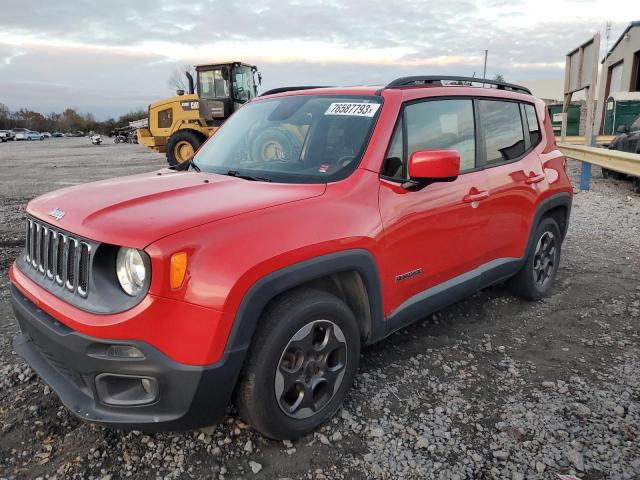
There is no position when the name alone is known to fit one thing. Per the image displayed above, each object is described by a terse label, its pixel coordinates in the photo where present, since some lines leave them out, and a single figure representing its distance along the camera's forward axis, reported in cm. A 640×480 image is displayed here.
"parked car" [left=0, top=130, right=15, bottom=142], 6160
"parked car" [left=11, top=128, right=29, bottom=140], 6881
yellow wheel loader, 1609
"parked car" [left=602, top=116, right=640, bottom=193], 1058
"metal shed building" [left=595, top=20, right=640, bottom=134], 2725
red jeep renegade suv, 206
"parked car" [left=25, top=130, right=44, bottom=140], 7134
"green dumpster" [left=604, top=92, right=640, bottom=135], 2152
